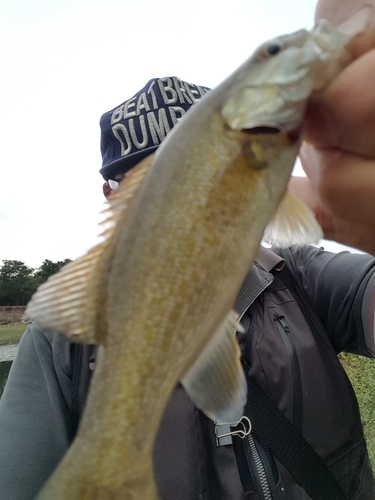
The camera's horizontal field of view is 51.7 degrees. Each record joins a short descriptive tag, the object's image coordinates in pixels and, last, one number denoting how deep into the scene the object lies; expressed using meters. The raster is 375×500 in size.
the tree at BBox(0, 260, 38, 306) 42.00
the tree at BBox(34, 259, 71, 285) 38.60
